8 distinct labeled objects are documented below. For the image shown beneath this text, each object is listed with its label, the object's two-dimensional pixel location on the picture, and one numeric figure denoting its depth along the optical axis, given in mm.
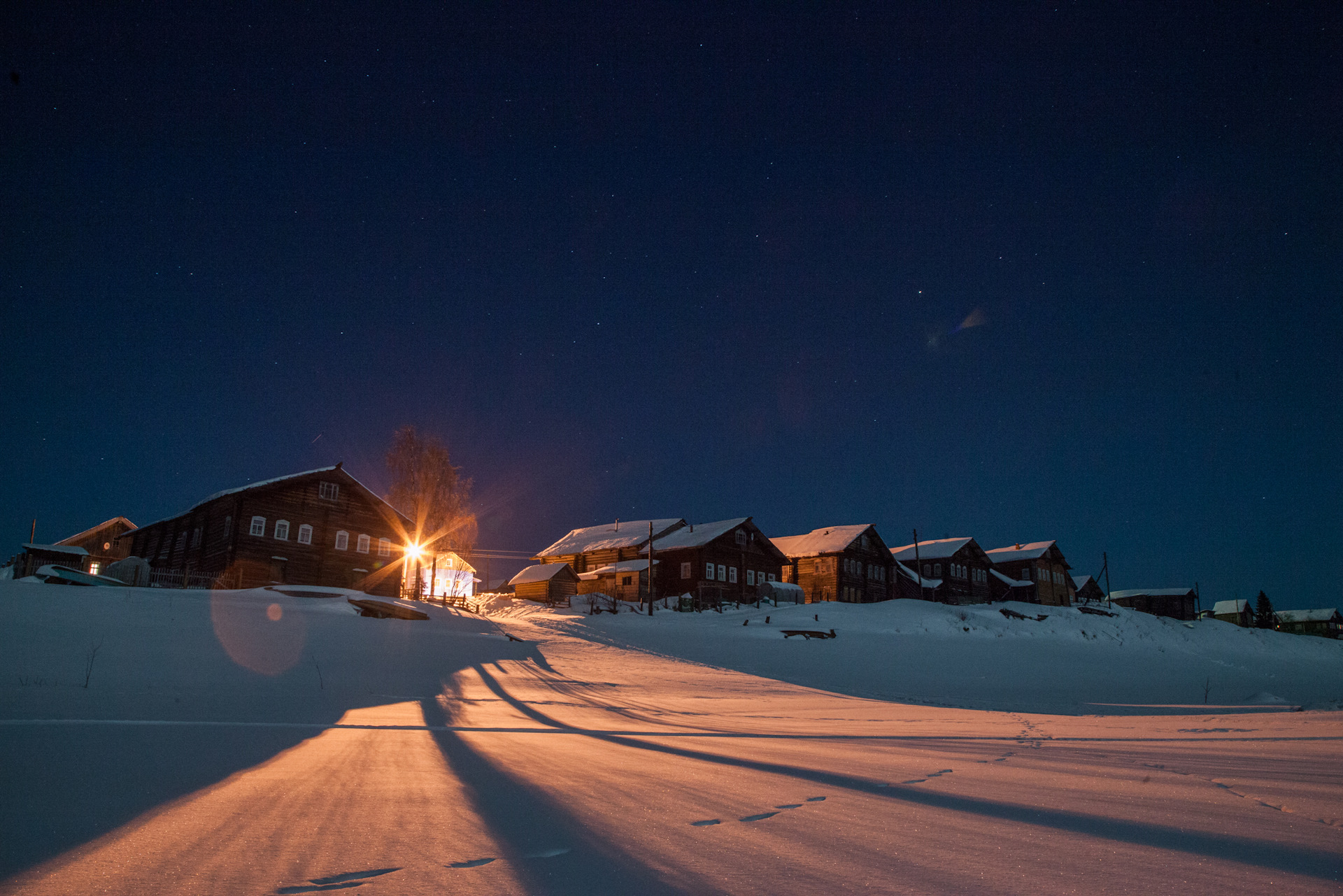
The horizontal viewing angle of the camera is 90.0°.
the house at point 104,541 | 52438
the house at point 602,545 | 52816
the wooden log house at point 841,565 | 55844
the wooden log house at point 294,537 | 34312
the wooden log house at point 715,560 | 49281
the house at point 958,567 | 64688
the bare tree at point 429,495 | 44625
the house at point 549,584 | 49500
